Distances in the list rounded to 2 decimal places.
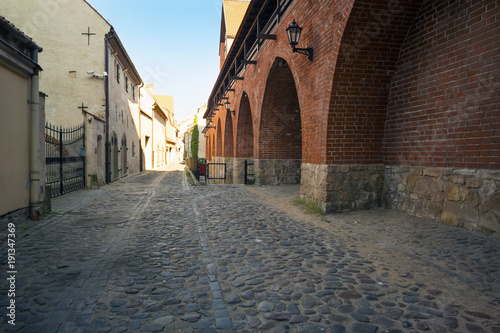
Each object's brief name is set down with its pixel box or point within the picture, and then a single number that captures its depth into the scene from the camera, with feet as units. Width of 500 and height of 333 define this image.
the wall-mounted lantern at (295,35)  23.64
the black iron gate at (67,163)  30.89
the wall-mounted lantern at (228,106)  61.04
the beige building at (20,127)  16.79
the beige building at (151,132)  87.20
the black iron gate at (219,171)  77.86
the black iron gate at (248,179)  43.93
